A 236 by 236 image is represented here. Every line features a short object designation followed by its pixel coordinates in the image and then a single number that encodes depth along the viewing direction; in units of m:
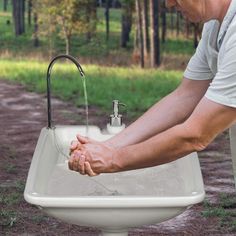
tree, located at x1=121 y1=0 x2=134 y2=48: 27.09
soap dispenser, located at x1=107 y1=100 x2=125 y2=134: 3.03
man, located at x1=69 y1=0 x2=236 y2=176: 1.83
